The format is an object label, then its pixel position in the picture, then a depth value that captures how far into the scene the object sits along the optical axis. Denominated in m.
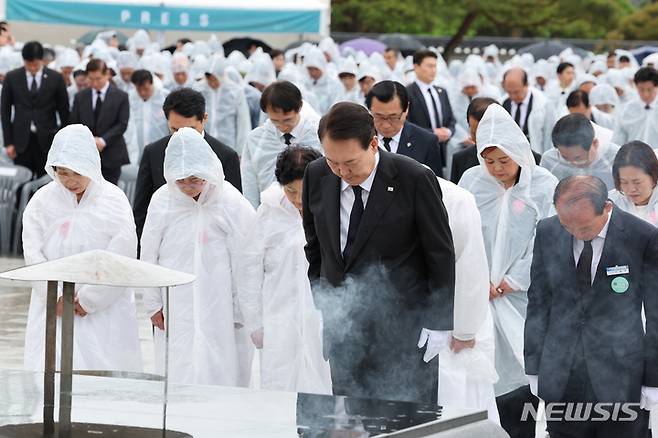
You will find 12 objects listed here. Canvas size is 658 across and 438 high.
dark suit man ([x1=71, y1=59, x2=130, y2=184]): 19.65
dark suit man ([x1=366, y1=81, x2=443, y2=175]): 11.33
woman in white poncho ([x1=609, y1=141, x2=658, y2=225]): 9.83
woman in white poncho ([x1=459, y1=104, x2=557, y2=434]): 9.64
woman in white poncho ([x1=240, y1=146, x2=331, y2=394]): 9.50
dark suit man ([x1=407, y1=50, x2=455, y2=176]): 17.20
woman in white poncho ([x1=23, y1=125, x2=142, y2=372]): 9.78
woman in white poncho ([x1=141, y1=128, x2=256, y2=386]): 9.82
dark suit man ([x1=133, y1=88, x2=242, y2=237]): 11.51
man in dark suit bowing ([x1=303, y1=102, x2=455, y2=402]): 7.52
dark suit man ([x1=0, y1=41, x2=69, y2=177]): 20.64
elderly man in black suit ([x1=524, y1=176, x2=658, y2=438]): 7.66
